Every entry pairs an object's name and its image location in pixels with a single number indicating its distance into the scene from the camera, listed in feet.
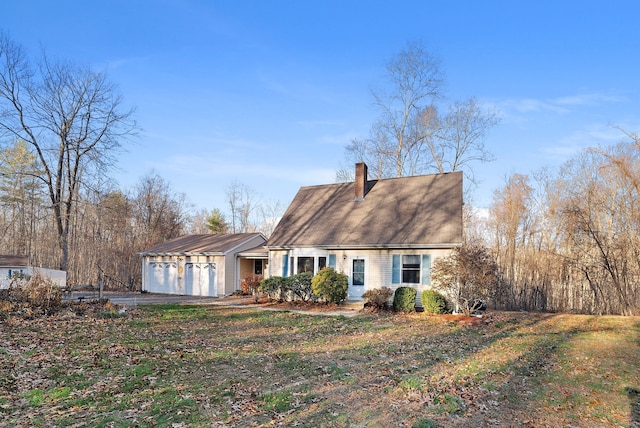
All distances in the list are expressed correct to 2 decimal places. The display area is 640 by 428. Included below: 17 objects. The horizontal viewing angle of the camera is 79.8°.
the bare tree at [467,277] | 42.39
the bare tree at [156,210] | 107.86
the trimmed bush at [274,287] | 56.08
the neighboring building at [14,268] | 66.95
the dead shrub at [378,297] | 49.45
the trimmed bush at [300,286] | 54.29
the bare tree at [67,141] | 78.84
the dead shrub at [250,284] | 62.90
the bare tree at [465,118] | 81.97
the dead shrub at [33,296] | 39.76
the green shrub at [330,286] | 51.29
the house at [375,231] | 51.39
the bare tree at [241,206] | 143.02
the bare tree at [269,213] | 146.20
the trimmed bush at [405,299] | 47.44
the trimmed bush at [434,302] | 45.91
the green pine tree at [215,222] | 121.70
